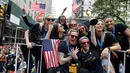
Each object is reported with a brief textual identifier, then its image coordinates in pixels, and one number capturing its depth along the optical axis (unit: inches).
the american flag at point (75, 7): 307.0
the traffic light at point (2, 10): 366.7
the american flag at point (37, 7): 445.7
